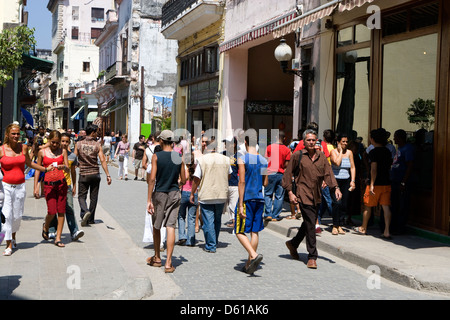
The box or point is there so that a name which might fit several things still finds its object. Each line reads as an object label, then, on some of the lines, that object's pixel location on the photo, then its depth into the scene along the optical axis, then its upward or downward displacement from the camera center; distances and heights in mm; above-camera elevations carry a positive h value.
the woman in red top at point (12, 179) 8062 -483
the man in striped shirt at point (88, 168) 11023 -435
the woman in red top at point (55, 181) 8750 -540
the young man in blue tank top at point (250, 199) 7633 -671
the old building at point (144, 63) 37219 +5194
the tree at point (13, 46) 10859 +1783
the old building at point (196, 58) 21969 +3606
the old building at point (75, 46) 64562 +10623
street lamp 13703 +2137
